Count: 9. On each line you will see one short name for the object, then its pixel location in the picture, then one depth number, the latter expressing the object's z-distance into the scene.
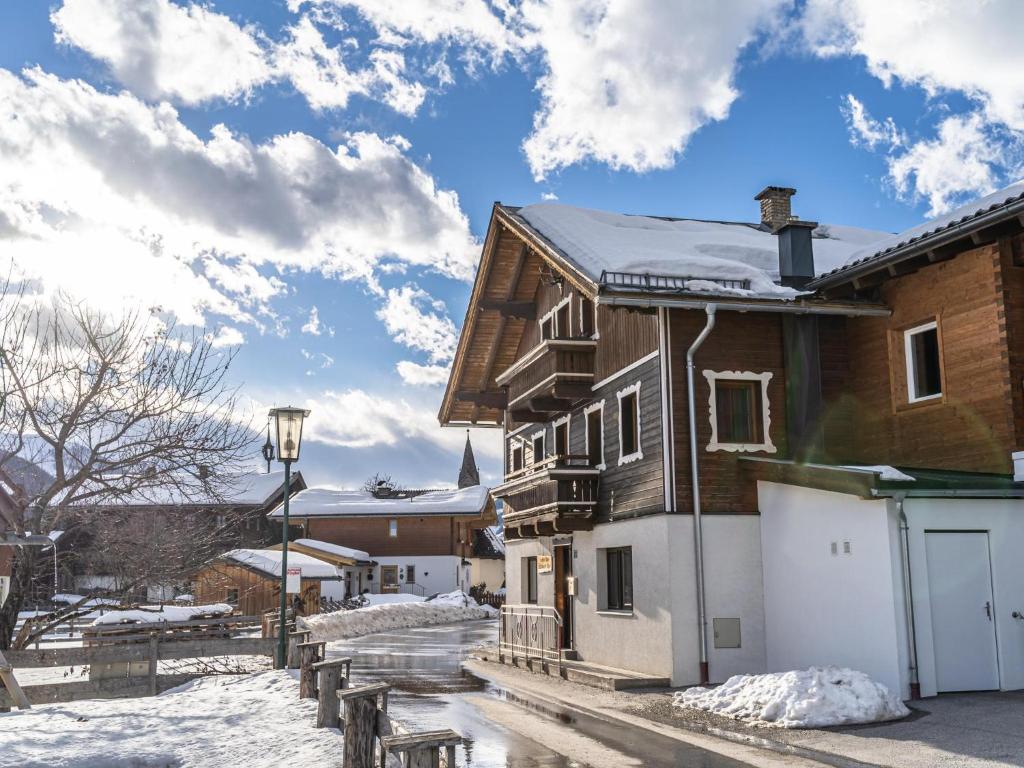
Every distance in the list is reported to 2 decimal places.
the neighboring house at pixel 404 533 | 59.28
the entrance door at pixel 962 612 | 14.10
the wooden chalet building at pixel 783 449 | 14.31
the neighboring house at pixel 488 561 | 64.69
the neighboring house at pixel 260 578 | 40.81
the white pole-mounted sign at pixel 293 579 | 27.89
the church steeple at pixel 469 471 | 90.06
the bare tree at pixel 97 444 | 13.16
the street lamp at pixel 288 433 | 16.67
